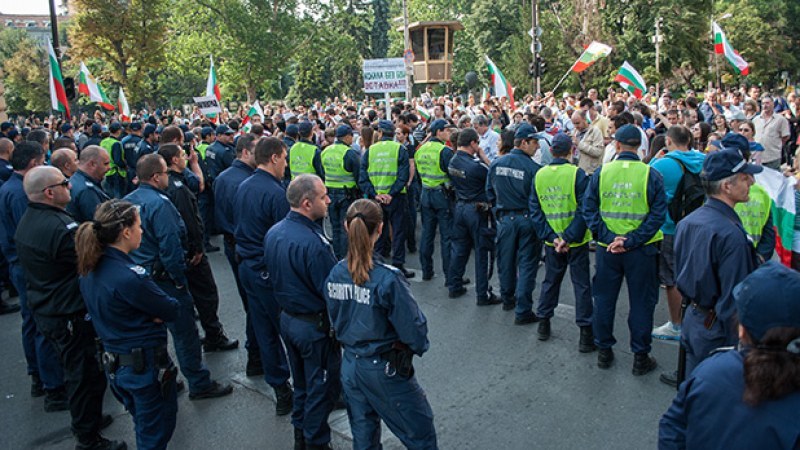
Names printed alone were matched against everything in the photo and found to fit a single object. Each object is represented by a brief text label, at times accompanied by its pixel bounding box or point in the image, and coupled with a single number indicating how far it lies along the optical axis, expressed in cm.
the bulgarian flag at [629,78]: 1383
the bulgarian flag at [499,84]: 1653
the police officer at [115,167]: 1248
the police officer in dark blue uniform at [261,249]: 538
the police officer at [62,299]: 491
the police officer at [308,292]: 425
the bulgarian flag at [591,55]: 1434
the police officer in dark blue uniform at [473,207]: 767
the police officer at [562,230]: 630
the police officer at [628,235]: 548
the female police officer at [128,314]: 397
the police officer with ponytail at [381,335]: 356
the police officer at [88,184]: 621
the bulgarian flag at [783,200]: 559
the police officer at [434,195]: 842
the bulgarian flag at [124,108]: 1908
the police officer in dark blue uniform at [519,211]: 696
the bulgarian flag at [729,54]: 1503
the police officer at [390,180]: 891
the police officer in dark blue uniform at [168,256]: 539
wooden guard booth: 2608
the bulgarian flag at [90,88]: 1695
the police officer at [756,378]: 201
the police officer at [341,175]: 928
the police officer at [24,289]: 576
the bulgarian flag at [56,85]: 1333
